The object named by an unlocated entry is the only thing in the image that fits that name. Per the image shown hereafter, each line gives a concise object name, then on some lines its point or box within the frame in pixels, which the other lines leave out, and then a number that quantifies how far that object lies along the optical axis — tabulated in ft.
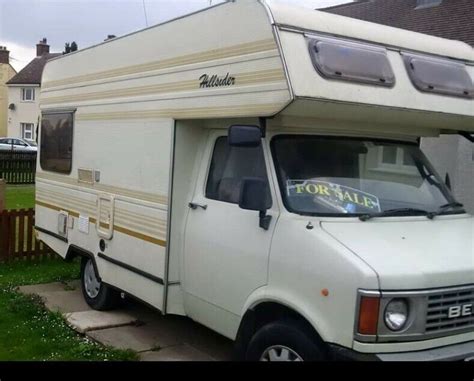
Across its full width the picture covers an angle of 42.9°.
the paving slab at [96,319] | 19.65
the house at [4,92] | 153.77
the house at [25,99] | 150.51
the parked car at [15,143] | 117.66
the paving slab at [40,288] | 24.36
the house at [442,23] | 38.55
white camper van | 11.78
